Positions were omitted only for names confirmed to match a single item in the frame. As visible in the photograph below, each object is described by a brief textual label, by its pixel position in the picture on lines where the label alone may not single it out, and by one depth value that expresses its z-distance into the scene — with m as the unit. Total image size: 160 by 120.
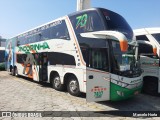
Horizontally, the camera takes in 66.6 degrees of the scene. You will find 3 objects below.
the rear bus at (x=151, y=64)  5.69
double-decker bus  4.43
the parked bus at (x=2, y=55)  18.82
